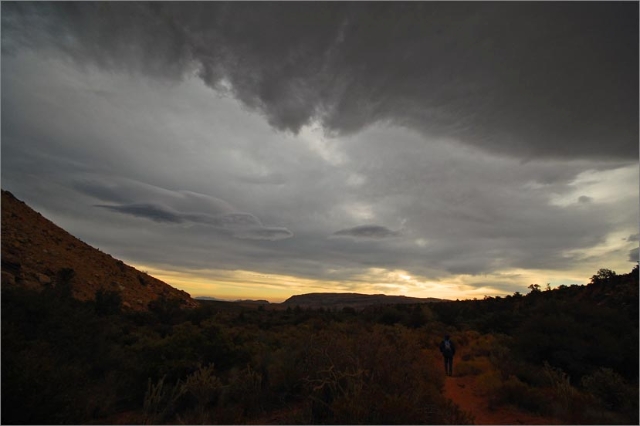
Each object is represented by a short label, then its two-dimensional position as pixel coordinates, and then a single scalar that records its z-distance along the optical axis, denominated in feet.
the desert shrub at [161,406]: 25.91
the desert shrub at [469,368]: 54.75
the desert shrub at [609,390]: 29.97
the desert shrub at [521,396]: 34.25
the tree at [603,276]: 128.36
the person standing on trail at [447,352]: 56.80
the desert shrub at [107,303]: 73.15
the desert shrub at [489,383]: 39.06
